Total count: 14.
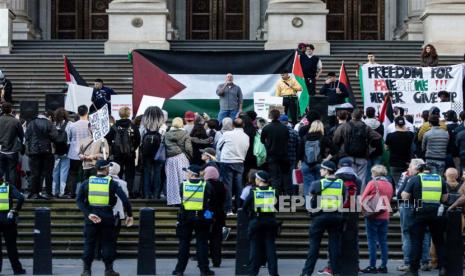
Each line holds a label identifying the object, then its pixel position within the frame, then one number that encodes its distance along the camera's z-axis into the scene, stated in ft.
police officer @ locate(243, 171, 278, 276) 71.61
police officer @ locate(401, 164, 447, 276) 73.05
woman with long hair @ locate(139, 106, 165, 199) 83.97
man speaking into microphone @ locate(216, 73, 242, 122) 91.25
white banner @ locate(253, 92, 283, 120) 91.91
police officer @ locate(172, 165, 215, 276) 72.79
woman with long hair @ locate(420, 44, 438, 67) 106.83
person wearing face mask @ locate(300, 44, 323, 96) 101.72
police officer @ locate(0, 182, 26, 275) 73.36
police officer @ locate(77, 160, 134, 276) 71.67
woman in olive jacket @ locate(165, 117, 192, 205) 83.35
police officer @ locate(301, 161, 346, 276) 71.46
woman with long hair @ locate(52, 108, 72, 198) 86.07
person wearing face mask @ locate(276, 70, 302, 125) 93.20
